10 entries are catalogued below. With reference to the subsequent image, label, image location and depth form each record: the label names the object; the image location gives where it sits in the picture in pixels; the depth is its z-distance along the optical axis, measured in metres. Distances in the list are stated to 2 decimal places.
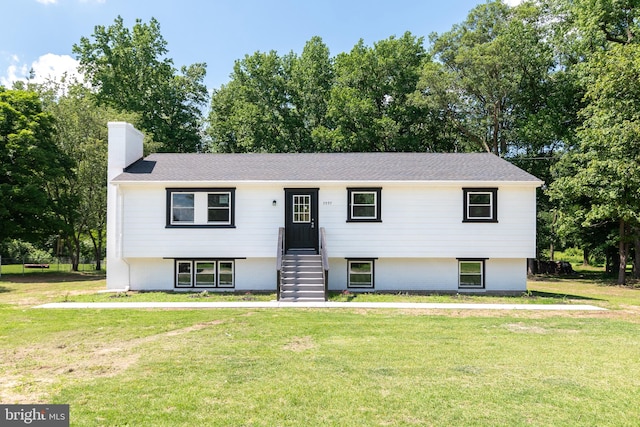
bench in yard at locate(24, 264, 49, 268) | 29.95
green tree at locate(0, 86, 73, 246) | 25.30
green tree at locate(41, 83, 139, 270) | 28.80
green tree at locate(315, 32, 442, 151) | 32.88
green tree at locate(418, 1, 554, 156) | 28.84
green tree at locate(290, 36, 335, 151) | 37.16
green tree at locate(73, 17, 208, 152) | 39.41
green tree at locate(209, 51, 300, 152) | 36.12
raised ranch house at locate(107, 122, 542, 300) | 17.08
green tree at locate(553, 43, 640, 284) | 21.39
